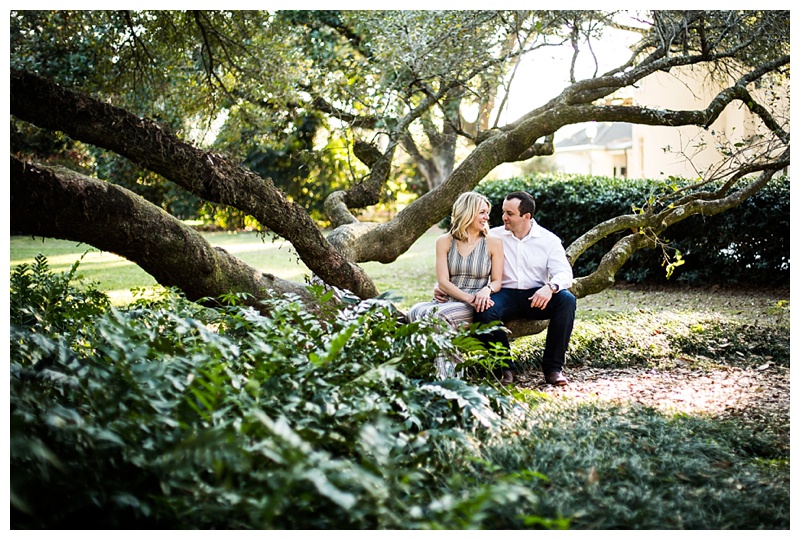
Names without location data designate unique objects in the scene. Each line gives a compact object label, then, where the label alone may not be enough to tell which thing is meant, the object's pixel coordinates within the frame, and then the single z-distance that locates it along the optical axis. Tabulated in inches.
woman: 228.7
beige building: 624.4
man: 227.9
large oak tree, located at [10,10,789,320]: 177.2
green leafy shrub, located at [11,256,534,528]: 100.2
